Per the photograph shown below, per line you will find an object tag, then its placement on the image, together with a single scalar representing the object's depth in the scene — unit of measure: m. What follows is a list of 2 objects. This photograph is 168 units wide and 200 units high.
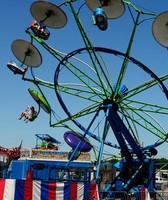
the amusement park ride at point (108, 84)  15.66
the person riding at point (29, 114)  21.61
